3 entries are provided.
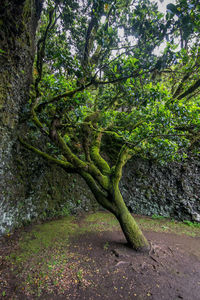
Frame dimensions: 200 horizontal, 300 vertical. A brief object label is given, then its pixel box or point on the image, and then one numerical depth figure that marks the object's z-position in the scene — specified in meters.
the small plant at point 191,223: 6.49
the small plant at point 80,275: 2.88
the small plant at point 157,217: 7.17
